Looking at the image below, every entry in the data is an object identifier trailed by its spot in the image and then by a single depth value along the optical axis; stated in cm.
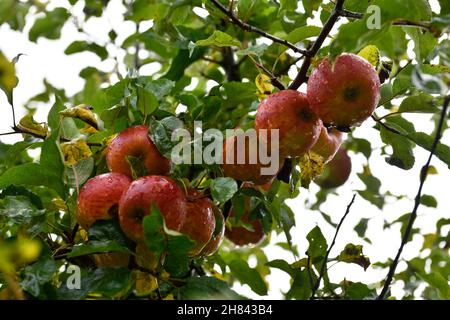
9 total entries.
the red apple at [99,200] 112
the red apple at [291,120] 115
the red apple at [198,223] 112
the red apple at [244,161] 117
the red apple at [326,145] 124
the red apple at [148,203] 109
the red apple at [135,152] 115
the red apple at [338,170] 157
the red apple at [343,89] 113
